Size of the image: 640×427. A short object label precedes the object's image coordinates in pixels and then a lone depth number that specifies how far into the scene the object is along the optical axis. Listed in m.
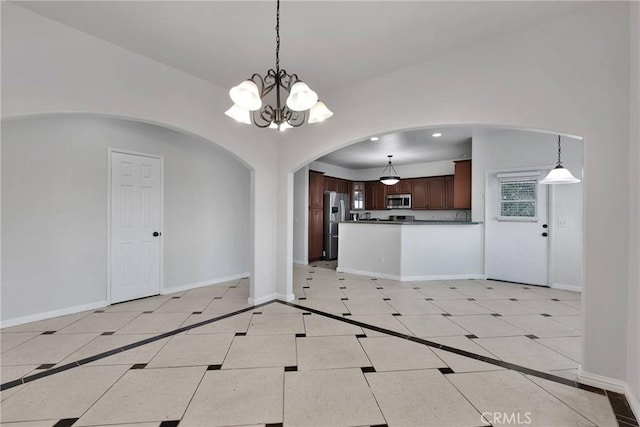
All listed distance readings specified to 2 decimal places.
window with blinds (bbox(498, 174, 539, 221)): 5.24
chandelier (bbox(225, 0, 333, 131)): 1.83
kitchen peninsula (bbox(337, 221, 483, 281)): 5.53
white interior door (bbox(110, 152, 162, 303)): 4.02
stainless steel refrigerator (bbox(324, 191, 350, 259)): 8.07
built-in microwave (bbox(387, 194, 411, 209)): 8.29
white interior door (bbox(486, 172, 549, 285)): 5.15
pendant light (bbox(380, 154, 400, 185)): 8.67
